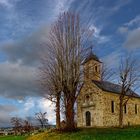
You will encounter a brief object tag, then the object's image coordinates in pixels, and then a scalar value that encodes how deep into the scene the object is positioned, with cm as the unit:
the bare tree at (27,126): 3401
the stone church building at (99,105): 2856
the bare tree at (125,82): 2643
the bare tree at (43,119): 3560
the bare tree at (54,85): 1939
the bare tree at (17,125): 3609
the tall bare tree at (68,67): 1830
